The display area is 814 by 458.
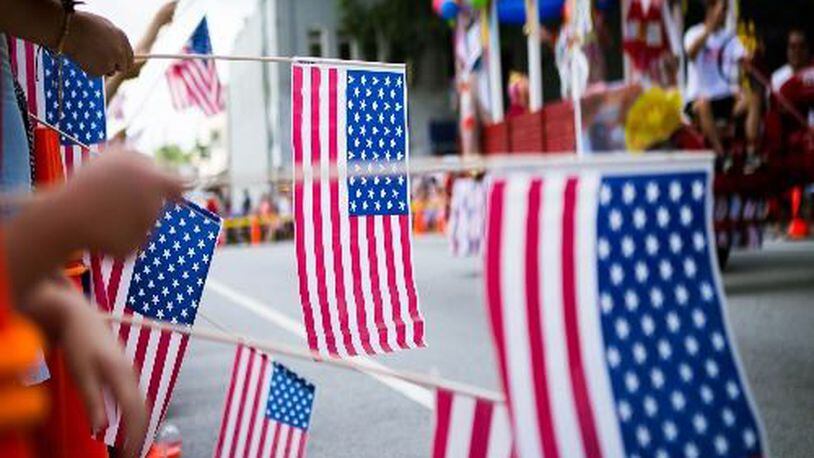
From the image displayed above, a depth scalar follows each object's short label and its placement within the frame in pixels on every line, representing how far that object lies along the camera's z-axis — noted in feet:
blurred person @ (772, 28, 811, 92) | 28.40
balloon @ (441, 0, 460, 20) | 52.42
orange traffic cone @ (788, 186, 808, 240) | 44.97
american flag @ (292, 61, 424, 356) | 10.25
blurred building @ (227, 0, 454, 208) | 124.57
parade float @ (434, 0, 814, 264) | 26.66
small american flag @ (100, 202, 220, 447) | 9.01
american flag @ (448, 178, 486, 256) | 35.50
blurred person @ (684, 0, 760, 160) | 28.19
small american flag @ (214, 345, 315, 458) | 9.57
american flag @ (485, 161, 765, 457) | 4.77
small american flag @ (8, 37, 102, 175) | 9.97
